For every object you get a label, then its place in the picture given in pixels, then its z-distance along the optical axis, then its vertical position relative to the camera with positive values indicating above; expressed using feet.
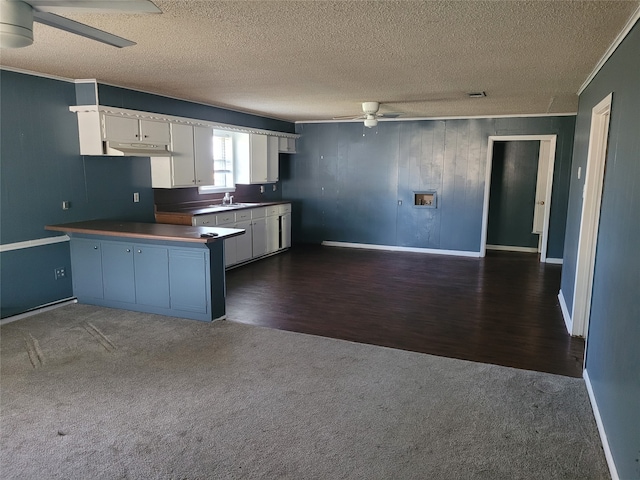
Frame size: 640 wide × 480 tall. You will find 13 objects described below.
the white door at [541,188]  25.95 -0.41
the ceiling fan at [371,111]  18.58 +2.79
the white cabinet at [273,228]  24.98 -2.78
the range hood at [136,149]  15.76 +0.98
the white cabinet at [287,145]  26.94 +1.99
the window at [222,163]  23.02 +0.74
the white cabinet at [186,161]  18.56 +0.66
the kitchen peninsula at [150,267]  14.14 -2.92
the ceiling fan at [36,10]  6.51 +2.44
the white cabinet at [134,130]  15.76 +1.69
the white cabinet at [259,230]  23.48 -2.73
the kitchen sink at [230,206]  21.67 -1.40
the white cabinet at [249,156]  23.86 +1.12
